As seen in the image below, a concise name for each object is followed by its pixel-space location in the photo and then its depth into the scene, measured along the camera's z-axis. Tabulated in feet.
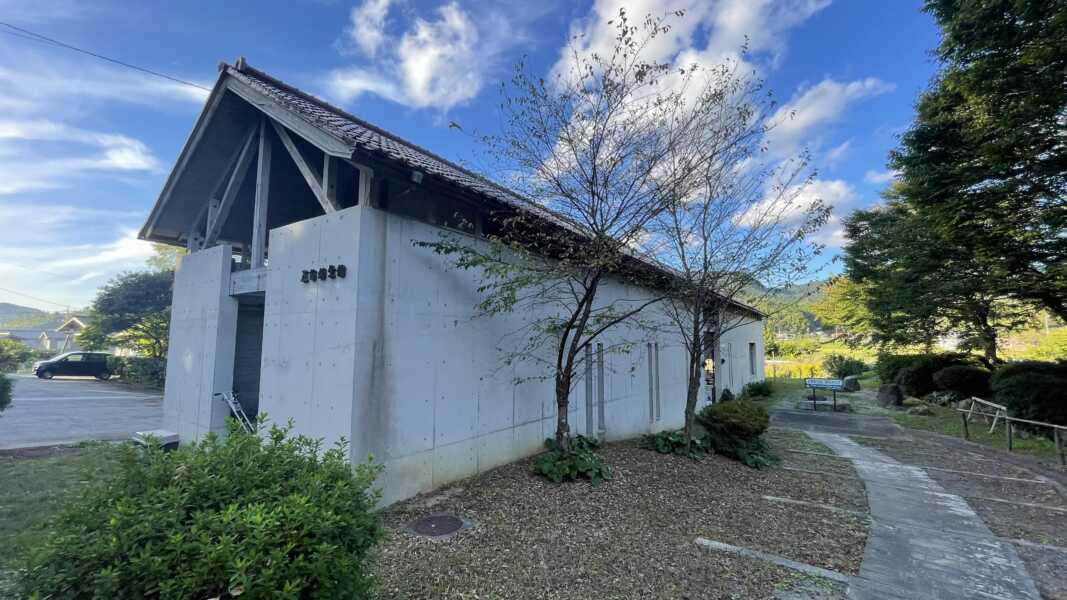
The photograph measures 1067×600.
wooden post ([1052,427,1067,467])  23.51
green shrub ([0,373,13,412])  28.99
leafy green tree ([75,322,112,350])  73.05
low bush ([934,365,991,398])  45.47
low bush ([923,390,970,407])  46.42
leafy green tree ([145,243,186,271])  94.17
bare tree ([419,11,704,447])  18.40
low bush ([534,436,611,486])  18.89
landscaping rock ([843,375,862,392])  62.88
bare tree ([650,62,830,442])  20.71
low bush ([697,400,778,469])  24.32
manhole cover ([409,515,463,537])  13.89
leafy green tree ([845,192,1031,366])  40.75
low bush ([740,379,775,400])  58.19
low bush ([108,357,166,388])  65.00
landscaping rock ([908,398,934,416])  43.57
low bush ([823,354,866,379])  79.26
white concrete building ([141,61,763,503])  15.92
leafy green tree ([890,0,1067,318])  24.31
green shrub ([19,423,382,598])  5.69
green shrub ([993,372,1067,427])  30.01
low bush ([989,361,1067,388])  33.14
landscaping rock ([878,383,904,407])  49.11
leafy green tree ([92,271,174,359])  68.59
